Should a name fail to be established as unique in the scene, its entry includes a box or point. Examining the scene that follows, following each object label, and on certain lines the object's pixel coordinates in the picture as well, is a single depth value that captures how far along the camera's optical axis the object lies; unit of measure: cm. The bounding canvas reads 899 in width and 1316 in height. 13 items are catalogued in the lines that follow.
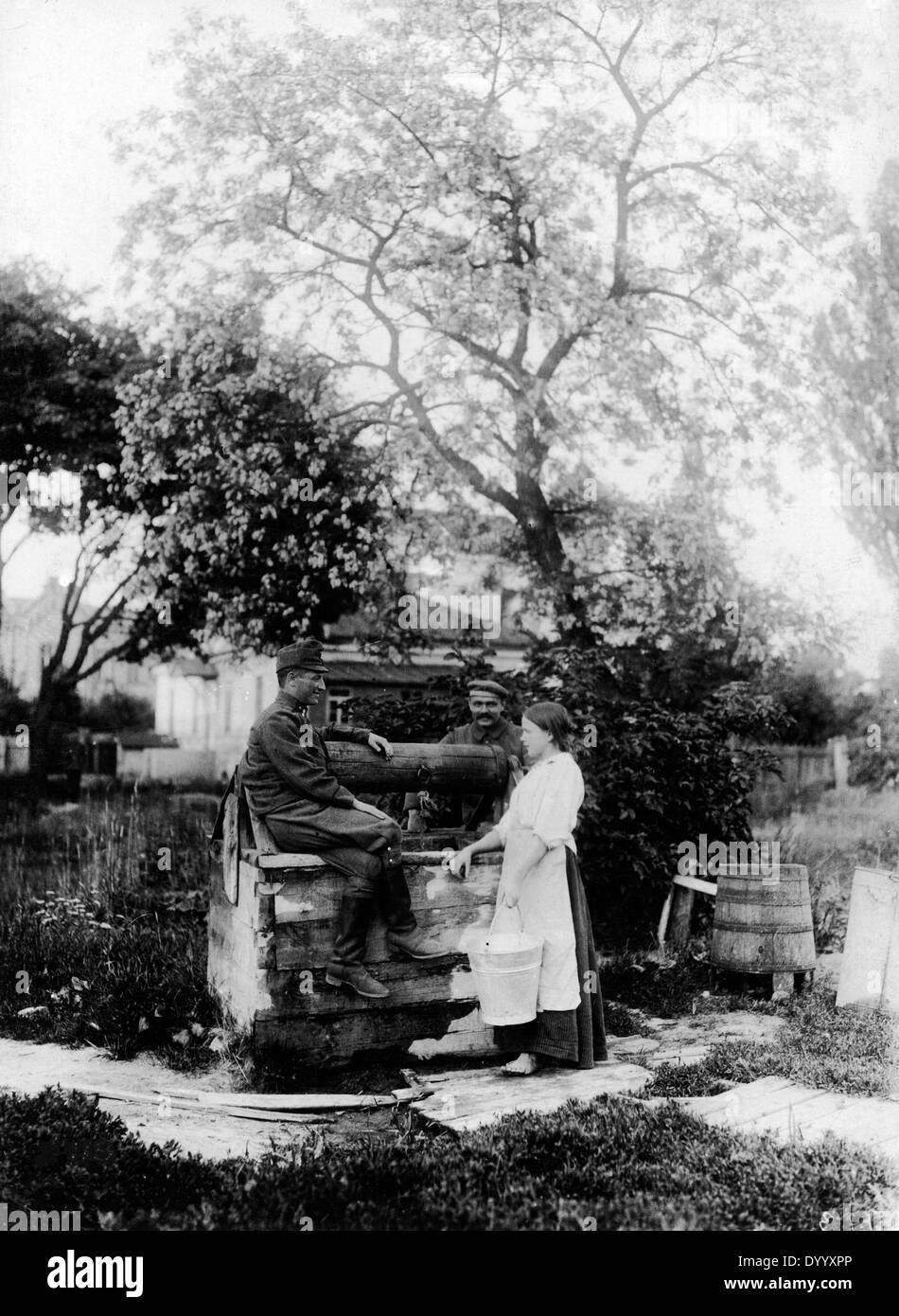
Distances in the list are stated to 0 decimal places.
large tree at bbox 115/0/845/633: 684
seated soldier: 535
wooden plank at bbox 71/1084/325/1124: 483
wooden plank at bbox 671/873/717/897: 743
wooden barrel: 663
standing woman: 525
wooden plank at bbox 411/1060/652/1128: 480
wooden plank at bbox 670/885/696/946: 784
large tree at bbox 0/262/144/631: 744
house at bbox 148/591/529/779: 782
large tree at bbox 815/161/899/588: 738
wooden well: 530
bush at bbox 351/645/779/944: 773
